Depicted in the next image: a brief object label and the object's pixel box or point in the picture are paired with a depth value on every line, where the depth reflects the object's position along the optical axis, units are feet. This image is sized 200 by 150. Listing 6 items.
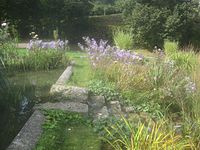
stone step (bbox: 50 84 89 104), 14.37
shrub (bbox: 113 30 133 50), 28.17
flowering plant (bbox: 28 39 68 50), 22.27
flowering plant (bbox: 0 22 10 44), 21.60
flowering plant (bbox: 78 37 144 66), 18.17
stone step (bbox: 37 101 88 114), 12.84
